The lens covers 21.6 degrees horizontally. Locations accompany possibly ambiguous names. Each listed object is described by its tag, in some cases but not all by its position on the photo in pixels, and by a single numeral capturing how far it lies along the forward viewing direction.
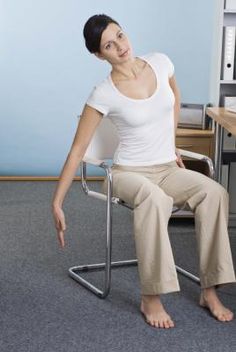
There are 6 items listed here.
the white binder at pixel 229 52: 3.19
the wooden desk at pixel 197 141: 3.23
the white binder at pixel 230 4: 3.20
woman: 2.09
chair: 2.29
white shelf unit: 3.21
